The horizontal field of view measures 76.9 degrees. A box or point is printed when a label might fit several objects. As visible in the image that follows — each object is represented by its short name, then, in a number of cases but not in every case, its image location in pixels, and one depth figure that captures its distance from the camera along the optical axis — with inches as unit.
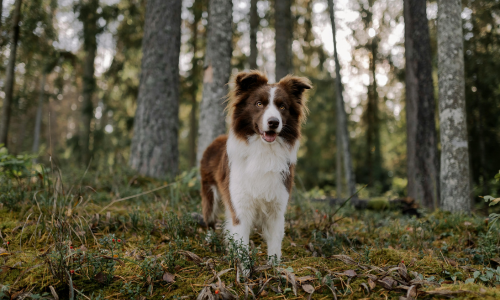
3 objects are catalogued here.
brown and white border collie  128.8
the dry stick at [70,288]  88.5
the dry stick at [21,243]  118.8
